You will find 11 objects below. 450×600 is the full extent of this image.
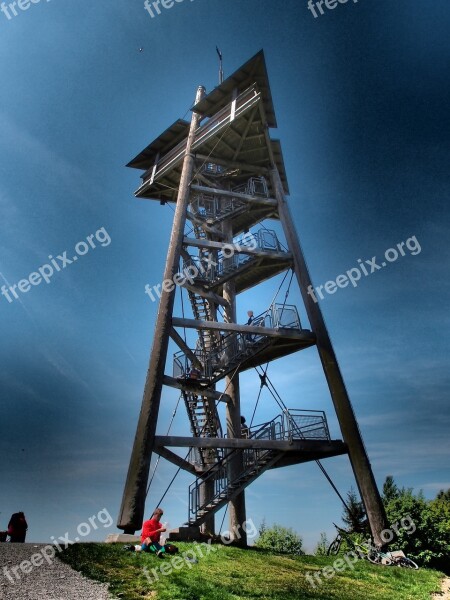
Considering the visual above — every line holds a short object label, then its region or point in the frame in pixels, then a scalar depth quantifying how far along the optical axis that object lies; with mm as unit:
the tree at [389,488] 28450
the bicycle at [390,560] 13453
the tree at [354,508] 28956
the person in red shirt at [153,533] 9875
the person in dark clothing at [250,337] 17016
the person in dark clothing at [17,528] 11852
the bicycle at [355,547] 13805
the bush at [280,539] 46219
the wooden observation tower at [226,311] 14398
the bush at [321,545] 37075
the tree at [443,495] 49003
